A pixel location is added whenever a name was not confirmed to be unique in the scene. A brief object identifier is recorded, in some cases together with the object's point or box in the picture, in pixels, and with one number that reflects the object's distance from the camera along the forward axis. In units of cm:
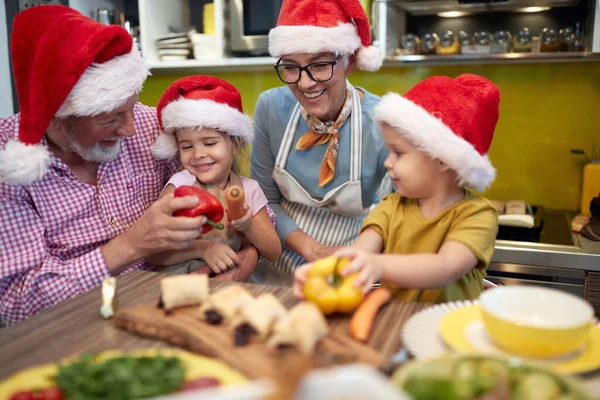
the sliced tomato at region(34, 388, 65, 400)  71
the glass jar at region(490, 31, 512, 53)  232
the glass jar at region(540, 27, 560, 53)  225
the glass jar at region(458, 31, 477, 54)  236
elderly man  134
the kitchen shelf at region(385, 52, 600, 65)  222
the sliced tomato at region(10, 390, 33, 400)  71
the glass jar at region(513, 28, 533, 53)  229
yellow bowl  76
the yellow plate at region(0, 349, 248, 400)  75
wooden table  88
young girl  155
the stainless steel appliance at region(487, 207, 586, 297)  200
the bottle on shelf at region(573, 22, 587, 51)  219
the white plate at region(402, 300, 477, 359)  82
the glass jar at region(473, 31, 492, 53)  235
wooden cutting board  75
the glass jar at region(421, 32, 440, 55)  238
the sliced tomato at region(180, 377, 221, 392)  71
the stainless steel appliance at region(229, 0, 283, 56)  245
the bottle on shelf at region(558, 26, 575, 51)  221
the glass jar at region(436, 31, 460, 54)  237
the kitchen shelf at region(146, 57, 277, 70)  249
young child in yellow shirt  116
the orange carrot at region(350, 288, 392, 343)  88
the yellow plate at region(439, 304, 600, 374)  76
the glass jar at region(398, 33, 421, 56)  239
